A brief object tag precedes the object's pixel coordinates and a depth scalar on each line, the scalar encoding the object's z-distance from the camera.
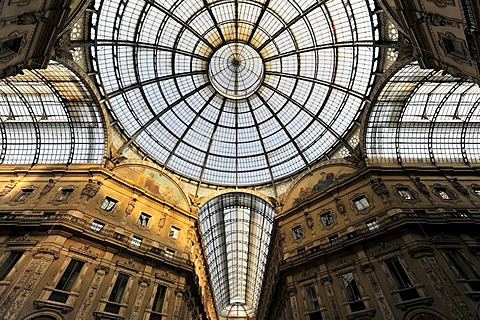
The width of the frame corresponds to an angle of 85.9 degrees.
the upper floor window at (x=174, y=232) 30.42
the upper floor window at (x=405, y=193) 25.47
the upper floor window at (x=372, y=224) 23.95
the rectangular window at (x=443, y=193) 25.78
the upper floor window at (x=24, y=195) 26.23
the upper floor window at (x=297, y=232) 29.25
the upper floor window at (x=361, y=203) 26.11
